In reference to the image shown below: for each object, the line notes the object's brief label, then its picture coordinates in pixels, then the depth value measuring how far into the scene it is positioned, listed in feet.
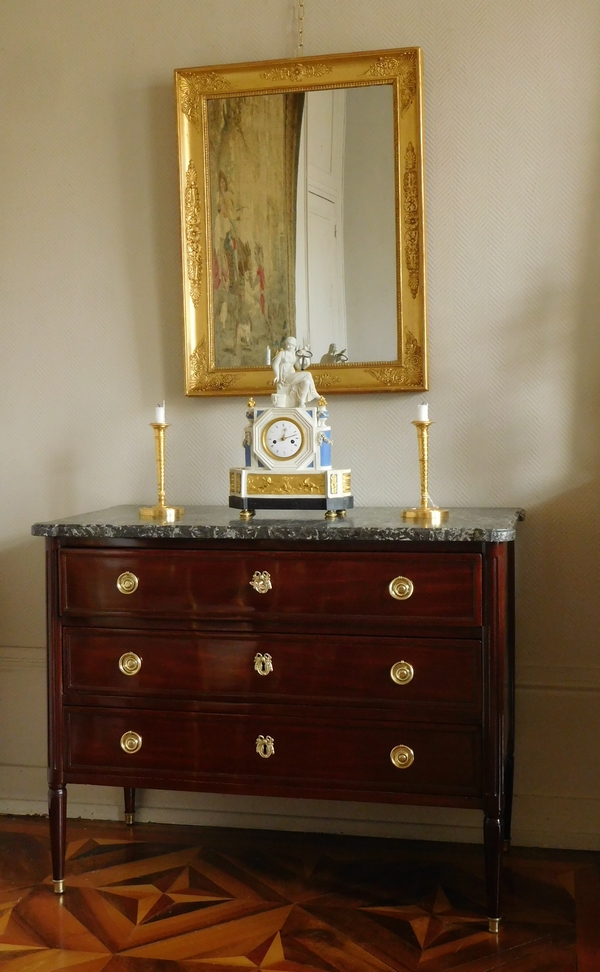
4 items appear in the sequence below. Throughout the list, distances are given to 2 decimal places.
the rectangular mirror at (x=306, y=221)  9.24
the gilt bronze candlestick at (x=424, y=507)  8.04
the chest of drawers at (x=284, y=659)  7.58
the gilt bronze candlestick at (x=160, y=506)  8.64
